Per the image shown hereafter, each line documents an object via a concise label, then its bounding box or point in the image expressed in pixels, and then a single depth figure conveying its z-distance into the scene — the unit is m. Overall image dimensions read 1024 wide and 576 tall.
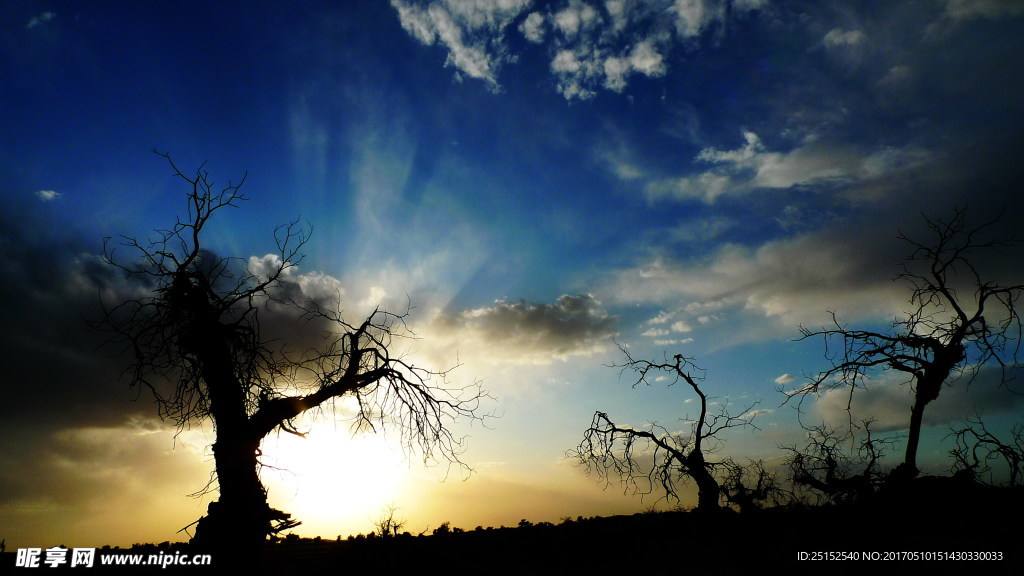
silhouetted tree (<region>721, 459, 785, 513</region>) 11.22
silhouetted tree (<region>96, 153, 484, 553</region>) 8.77
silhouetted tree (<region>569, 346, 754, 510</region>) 10.89
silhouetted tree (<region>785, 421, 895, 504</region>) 14.29
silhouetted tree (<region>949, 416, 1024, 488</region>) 12.64
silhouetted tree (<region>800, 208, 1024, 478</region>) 11.19
